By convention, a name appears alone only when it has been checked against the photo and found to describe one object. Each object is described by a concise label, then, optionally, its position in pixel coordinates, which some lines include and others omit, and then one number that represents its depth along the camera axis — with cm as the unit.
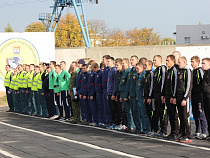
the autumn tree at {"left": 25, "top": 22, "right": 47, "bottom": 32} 8725
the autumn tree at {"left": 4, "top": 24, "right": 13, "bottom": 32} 12644
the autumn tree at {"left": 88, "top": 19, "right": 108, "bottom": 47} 8830
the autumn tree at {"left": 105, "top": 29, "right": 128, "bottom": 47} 9562
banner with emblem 3203
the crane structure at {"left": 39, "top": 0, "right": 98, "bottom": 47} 6367
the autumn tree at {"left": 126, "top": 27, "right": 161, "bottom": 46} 10225
